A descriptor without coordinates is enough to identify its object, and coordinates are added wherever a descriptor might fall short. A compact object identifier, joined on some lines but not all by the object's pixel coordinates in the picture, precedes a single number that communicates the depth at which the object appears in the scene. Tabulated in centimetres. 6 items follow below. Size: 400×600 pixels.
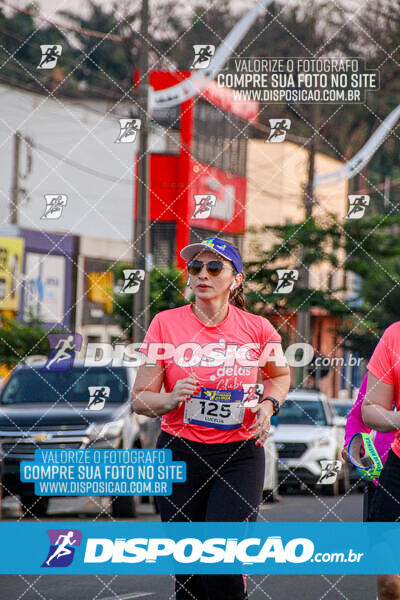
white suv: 1967
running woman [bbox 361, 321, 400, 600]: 545
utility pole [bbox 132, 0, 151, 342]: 1312
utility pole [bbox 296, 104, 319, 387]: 2138
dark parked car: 1347
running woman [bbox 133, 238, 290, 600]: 567
